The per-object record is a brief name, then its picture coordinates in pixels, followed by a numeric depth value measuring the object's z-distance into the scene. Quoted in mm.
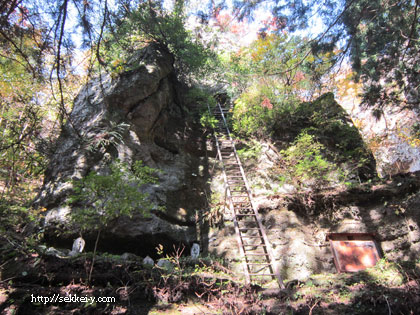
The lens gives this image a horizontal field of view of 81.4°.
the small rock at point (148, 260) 3997
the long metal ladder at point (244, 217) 4461
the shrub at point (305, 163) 5539
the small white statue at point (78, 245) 3707
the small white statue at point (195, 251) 4895
